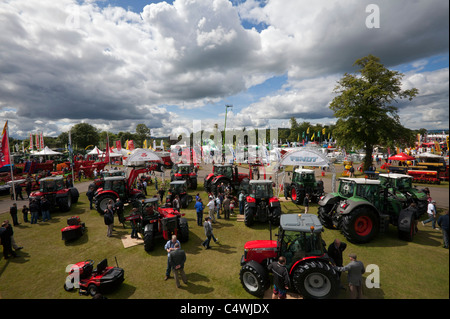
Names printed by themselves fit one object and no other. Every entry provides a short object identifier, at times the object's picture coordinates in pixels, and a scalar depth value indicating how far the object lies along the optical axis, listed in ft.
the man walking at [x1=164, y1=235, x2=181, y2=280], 17.17
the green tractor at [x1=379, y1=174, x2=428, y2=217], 29.12
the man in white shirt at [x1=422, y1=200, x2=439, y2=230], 25.13
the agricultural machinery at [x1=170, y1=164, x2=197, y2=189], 52.49
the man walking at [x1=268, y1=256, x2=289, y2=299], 13.28
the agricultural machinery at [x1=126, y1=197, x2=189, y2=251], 22.02
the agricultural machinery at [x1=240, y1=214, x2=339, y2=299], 13.38
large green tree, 60.90
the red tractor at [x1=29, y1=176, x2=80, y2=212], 36.06
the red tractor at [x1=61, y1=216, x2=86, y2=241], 24.86
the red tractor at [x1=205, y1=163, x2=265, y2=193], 41.73
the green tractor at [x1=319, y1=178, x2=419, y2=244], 21.74
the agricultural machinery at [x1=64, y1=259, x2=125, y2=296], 15.60
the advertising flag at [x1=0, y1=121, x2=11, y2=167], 35.04
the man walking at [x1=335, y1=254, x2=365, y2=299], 12.92
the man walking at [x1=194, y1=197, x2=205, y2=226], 28.19
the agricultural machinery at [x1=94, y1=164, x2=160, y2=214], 34.27
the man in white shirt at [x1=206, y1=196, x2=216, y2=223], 29.53
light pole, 90.59
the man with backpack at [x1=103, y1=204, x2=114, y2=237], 25.57
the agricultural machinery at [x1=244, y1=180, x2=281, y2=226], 27.58
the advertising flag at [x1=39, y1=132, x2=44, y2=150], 102.43
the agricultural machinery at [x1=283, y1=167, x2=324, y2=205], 38.27
